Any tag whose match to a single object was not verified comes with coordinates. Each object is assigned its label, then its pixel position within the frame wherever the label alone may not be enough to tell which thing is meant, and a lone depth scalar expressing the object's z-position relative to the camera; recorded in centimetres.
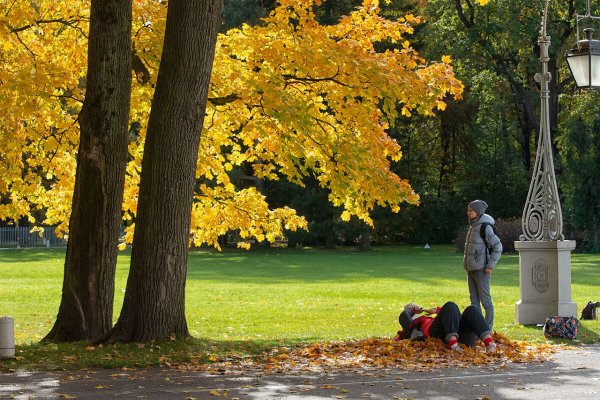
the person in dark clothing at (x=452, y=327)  1373
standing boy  1598
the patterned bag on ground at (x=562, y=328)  1605
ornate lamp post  1803
